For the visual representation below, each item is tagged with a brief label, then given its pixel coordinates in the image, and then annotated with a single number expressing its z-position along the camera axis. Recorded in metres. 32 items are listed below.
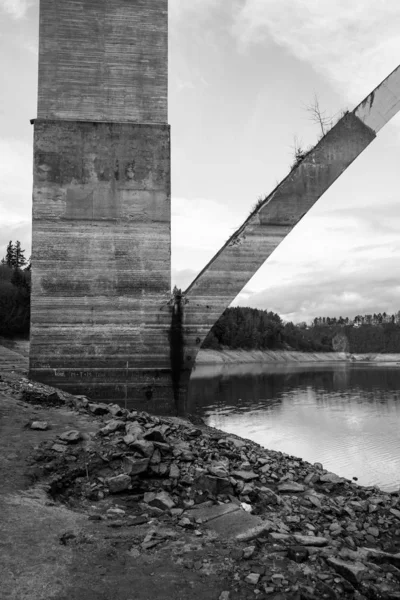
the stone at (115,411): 8.76
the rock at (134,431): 6.66
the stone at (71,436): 6.64
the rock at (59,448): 6.32
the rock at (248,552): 3.96
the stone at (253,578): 3.58
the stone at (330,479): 7.26
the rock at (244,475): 6.28
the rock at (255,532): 4.33
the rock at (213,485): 5.61
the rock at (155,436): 6.70
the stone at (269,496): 5.66
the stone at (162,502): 5.11
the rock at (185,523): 4.64
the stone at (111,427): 7.00
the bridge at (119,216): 12.17
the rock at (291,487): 6.31
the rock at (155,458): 5.97
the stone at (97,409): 8.81
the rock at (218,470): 5.92
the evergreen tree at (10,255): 68.56
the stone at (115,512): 4.89
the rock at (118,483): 5.48
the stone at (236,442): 8.61
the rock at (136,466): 5.74
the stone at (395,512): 6.01
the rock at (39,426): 7.23
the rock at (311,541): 4.34
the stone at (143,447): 6.12
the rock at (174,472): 5.78
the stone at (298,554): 4.00
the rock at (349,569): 3.68
